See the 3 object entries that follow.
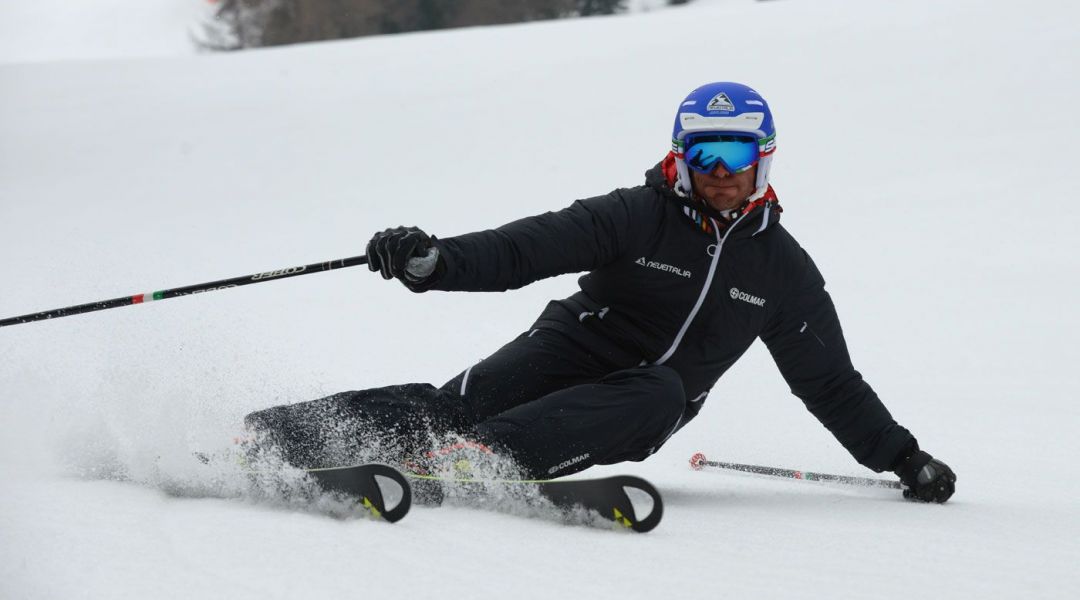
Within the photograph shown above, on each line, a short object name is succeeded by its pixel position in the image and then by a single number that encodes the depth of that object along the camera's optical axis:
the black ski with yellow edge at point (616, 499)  6.13
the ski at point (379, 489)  5.79
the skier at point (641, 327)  6.84
